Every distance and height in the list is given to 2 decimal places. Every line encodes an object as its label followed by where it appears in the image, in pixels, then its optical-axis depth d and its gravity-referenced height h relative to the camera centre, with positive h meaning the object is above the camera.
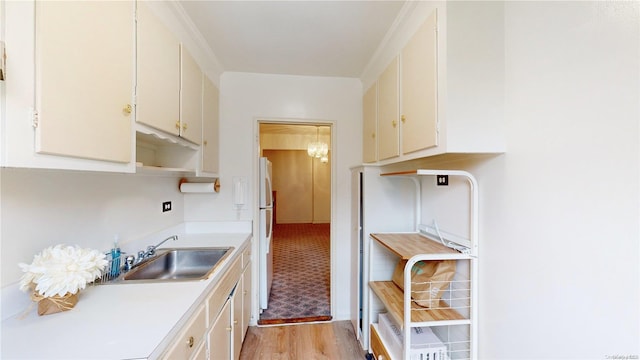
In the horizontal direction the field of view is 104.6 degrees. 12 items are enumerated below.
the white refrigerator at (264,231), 2.55 -0.51
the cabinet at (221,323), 0.96 -0.73
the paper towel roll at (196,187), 2.26 -0.04
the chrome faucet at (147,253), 1.52 -0.45
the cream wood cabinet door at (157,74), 1.17 +0.57
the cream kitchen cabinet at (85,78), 0.74 +0.36
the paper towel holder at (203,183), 2.27 -0.02
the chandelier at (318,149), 5.24 +0.71
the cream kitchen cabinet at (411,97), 1.19 +0.50
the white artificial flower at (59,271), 0.86 -0.32
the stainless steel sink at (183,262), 1.65 -0.57
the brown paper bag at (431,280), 1.41 -0.57
